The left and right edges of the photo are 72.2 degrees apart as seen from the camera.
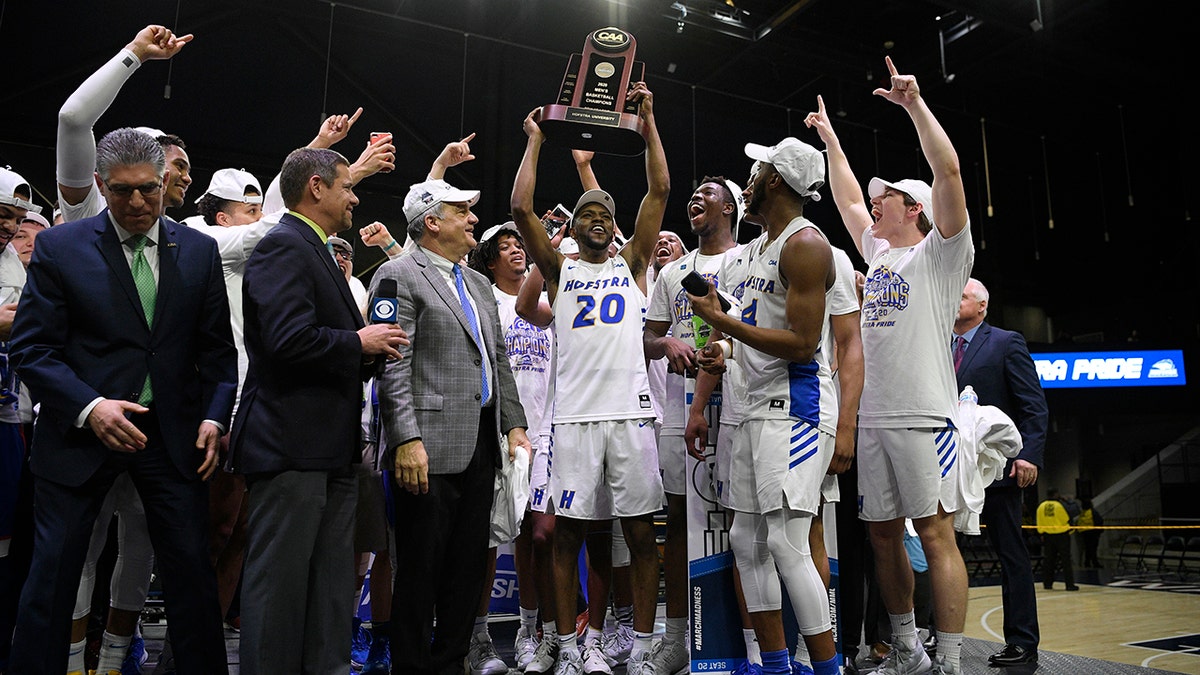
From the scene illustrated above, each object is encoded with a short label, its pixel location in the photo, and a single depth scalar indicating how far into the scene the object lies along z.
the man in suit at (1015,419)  3.74
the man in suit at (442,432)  2.65
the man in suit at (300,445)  2.32
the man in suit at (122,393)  2.20
